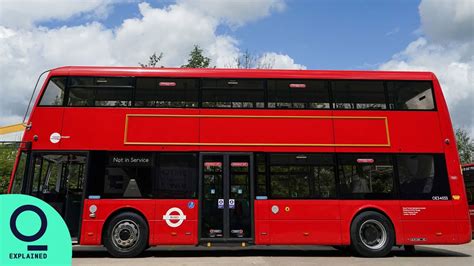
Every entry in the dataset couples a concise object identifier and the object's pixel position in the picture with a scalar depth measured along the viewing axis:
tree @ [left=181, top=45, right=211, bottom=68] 23.09
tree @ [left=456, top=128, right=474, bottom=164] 41.83
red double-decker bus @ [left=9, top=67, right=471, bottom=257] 8.67
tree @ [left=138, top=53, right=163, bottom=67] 24.20
